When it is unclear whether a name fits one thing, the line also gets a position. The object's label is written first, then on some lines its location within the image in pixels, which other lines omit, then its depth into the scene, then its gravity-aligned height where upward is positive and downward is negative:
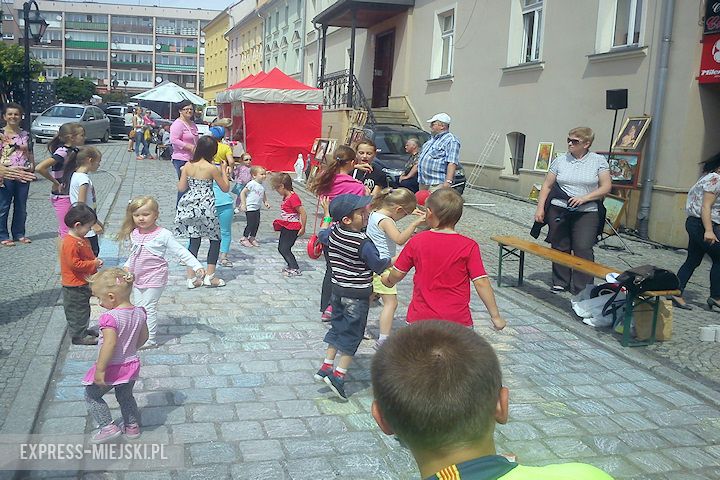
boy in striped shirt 4.60 -0.89
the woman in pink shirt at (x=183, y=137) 9.95 -0.02
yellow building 61.84 +7.73
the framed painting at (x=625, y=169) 11.89 -0.12
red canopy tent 19.97 +0.72
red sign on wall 10.55 +1.61
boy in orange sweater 5.20 -1.04
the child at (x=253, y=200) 9.44 -0.82
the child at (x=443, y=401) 1.51 -0.55
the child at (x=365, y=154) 7.55 -0.08
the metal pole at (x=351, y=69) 23.95 +2.64
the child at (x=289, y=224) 8.00 -0.92
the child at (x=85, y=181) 6.84 -0.49
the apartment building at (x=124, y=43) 112.62 +14.45
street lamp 18.37 +2.58
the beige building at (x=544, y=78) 11.26 +1.74
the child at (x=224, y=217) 8.20 -0.92
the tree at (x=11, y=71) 40.25 +3.19
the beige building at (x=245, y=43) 48.38 +7.27
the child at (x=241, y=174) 10.66 -0.52
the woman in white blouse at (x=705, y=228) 7.15 -0.64
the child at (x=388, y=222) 5.12 -0.54
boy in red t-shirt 4.27 -0.71
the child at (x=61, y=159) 7.36 -0.33
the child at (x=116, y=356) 3.69 -1.19
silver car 27.27 +0.40
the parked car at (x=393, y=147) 15.08 +0.02
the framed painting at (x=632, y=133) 11.77 +0.49
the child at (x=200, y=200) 7.24 -0.65
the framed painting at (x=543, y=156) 14.98 +0.02
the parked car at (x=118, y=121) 35.16 +0.63
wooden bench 6.00 -1.04
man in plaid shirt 8.95 -0.08
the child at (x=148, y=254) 5.35 -0.92
